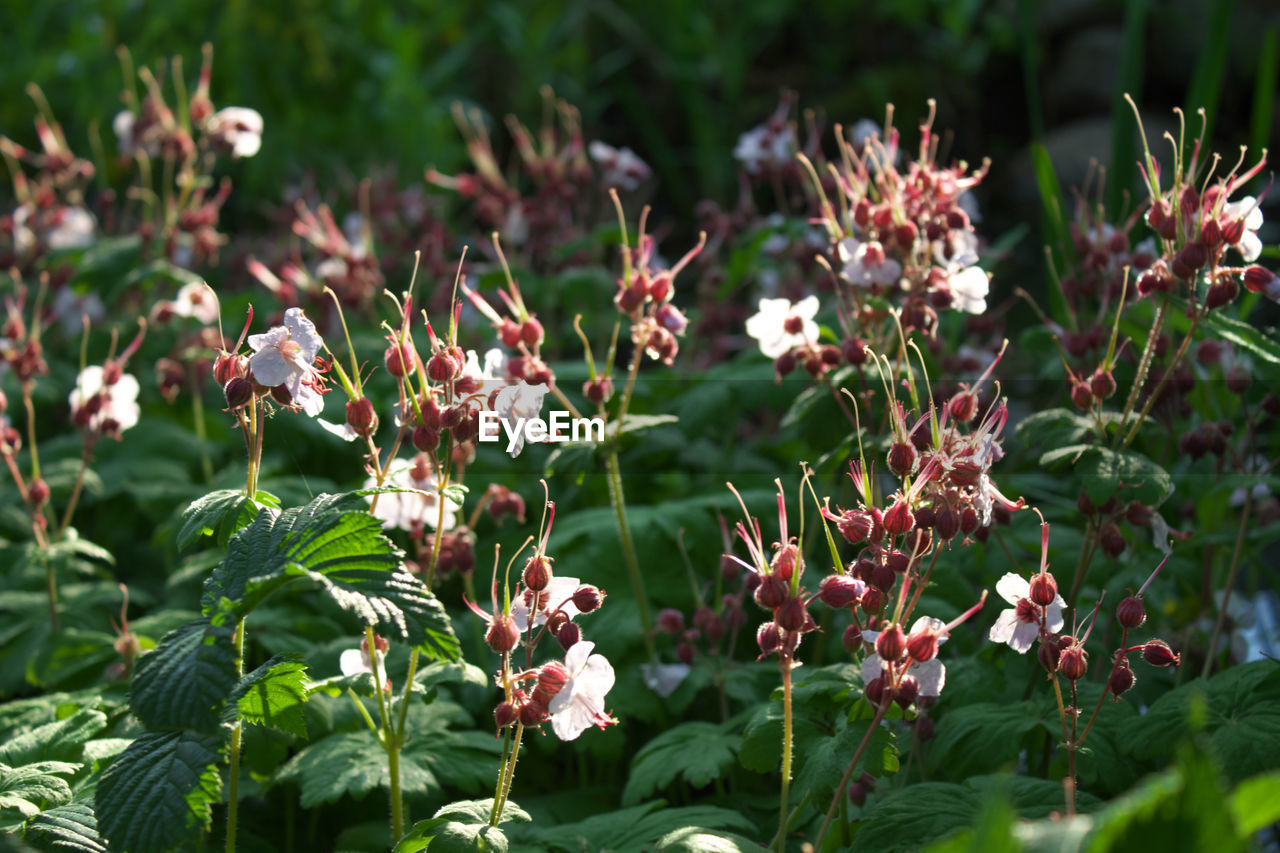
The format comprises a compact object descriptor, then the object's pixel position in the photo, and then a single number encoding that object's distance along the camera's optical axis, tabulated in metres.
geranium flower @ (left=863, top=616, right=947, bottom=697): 1.11
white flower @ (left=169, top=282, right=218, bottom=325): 1.45
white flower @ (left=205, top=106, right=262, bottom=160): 1.44
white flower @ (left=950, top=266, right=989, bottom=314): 1.23
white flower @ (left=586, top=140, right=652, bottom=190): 1.49
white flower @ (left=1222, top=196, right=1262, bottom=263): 1.18
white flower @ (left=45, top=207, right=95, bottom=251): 1.61
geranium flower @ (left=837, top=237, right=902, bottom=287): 1.23
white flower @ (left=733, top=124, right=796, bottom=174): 1.46
